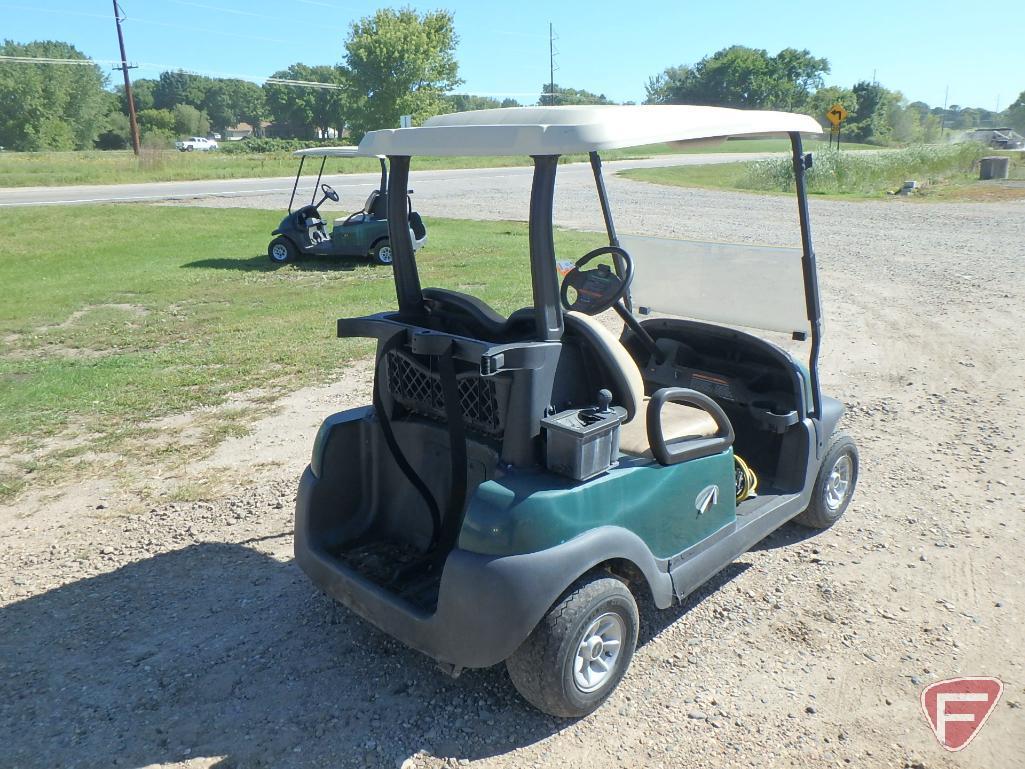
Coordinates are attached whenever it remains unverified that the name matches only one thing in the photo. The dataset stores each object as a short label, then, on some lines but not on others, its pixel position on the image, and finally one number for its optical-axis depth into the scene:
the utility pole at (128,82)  33.47
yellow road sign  20.60
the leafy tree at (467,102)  54.44
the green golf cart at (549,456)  2.43
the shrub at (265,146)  50.68
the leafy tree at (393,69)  46.28
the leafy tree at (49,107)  59.00
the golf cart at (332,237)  11.27
